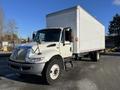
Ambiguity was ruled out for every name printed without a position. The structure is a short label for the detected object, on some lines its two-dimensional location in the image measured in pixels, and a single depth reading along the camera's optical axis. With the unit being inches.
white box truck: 139.2
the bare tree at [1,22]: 1074.1
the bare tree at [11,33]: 1240.0
